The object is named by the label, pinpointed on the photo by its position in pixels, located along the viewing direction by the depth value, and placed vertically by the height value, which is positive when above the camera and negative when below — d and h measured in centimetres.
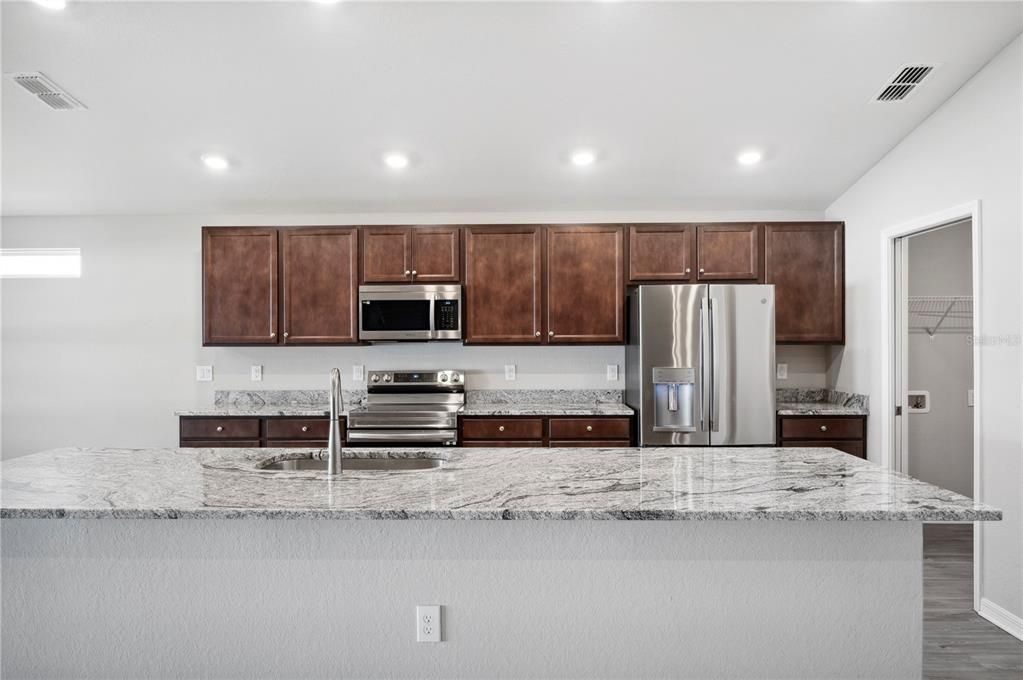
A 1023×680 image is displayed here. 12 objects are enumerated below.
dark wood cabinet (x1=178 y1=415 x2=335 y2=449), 403 -64
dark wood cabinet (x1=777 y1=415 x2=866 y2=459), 390 -62
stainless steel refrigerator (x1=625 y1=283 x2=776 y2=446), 378 -11
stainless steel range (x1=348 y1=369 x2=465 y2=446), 394 -52
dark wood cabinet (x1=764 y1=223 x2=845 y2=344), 413 +47
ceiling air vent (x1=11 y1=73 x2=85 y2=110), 299 +132
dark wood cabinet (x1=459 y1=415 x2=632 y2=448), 394 -62
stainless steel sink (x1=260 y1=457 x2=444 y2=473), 223 -48
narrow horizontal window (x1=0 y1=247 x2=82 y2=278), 462 +61
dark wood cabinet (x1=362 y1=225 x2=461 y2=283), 421 +61
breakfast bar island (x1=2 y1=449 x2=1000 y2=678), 171 -75
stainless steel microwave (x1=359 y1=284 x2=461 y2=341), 416 +20
